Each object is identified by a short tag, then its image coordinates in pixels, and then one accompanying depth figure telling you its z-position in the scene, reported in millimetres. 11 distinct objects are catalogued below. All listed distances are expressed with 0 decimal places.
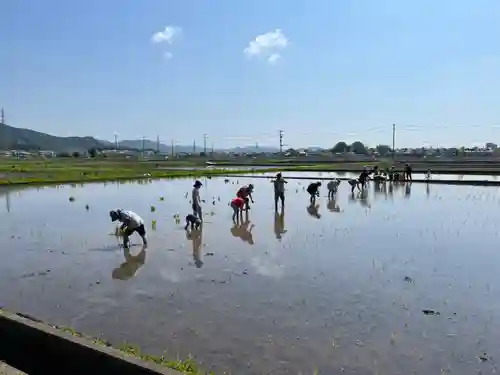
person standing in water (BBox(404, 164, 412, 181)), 34844
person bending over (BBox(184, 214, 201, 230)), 14164
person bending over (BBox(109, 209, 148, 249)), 11117
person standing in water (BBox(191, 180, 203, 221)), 14104
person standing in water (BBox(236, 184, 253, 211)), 17031
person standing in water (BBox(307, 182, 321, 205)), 20672
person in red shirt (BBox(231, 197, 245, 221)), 16188
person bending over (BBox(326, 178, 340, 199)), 22938
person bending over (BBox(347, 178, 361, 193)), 26920
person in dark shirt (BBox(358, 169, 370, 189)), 28562
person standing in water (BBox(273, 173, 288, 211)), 18125
